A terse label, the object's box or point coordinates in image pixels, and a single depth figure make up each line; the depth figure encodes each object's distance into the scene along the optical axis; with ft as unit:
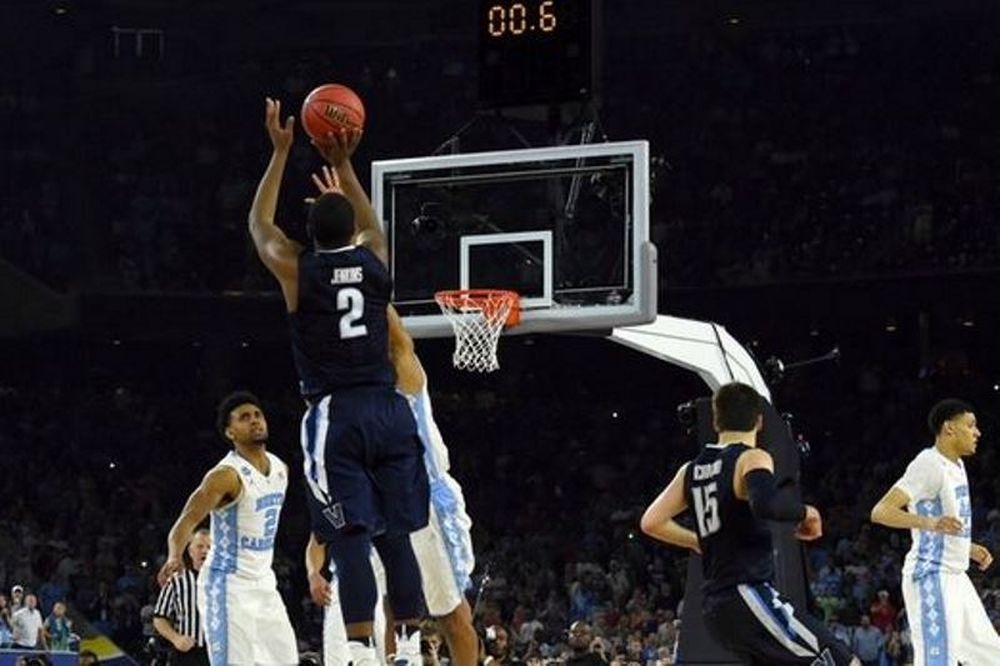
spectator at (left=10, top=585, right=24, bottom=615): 75.17
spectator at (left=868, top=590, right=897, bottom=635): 73.92
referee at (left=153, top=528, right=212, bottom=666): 44.04
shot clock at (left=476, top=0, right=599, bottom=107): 53.26
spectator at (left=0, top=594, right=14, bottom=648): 72.54
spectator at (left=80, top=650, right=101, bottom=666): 67.29
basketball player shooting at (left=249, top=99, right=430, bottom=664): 29.32
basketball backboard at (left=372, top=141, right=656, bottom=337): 52.44
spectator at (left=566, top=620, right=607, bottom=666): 62.80
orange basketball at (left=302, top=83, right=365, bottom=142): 31.55
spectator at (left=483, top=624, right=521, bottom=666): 66.60
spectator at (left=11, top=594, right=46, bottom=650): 73.92
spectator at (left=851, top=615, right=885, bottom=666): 71.72
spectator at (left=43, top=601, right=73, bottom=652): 75.46
